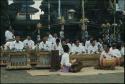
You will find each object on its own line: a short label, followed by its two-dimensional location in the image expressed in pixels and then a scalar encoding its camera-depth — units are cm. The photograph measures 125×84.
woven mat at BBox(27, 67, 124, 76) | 1275
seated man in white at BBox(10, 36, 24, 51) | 1478
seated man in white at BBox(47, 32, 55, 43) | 1668
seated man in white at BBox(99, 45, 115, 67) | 1411
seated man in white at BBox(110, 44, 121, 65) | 1463
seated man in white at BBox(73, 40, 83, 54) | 1599
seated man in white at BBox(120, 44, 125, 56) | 1522
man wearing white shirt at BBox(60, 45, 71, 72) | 1327
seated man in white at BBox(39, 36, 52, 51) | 1554
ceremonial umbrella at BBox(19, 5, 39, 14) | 2391
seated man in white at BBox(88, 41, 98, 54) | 1613
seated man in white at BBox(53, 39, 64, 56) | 1506
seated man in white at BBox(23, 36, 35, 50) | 1565
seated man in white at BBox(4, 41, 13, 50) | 1476
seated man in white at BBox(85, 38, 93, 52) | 1670
